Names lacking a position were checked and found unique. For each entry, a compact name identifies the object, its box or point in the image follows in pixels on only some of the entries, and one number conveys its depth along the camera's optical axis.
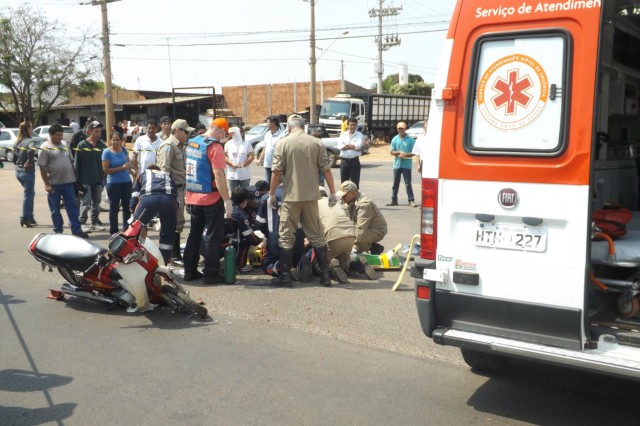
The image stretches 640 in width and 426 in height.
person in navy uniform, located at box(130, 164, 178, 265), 7.58
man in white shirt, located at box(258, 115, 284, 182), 11.05
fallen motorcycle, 6.38
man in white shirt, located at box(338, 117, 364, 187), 13.39
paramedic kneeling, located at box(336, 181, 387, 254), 8.44
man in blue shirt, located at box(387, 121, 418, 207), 14.01
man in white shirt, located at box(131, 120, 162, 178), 10.76
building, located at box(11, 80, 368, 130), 50.72
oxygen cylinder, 7.70
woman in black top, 11.30
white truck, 37.53
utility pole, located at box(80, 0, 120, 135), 30.62
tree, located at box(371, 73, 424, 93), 73.81
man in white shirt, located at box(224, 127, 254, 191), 11.39
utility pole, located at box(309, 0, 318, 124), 37.75
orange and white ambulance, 3.80
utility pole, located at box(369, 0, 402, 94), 54.94
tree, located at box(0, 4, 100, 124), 46.19
